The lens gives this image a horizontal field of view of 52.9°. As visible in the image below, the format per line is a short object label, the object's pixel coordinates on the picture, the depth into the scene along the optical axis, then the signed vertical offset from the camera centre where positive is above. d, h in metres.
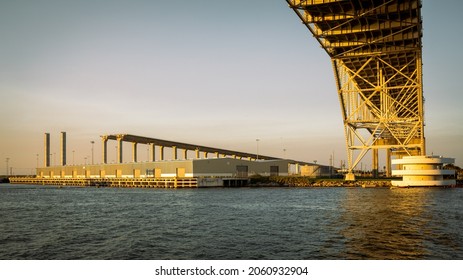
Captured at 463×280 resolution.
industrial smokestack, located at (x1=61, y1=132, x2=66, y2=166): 159.60 +6.26
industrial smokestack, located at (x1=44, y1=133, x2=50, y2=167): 164.38 +5.85
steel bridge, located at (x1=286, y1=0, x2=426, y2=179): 58.91 +17.45
